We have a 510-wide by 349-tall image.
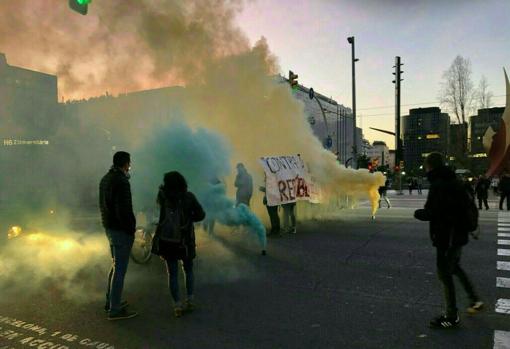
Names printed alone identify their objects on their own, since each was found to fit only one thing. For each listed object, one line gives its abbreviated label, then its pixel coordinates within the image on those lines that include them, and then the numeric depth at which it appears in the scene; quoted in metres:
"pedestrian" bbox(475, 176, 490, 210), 17.08
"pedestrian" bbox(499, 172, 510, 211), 16.42
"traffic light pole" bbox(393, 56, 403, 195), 30.78
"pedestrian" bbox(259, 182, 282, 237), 9.92
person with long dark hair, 4.54
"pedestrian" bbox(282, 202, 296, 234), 10.39
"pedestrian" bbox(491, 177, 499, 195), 33.97
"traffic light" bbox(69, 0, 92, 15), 7.05
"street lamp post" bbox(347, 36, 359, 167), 26.39
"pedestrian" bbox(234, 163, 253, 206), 9.59
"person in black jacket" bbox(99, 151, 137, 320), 4.50
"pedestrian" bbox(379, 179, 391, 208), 17.98
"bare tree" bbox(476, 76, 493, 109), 38.04
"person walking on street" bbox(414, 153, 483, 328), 4.20
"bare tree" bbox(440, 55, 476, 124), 37.25
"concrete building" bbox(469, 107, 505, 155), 43.05
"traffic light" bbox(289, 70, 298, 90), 18.30
